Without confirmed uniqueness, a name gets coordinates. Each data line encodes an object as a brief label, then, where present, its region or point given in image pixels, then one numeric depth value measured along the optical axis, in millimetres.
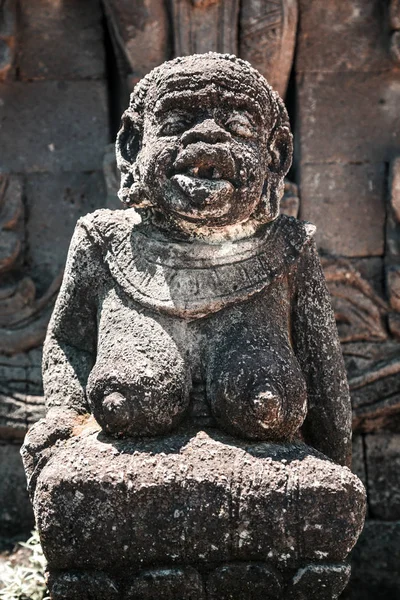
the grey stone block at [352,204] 5785
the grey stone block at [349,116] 5793
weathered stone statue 3455
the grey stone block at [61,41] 5828
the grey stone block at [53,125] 5844
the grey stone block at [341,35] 5773
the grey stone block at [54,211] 5820
